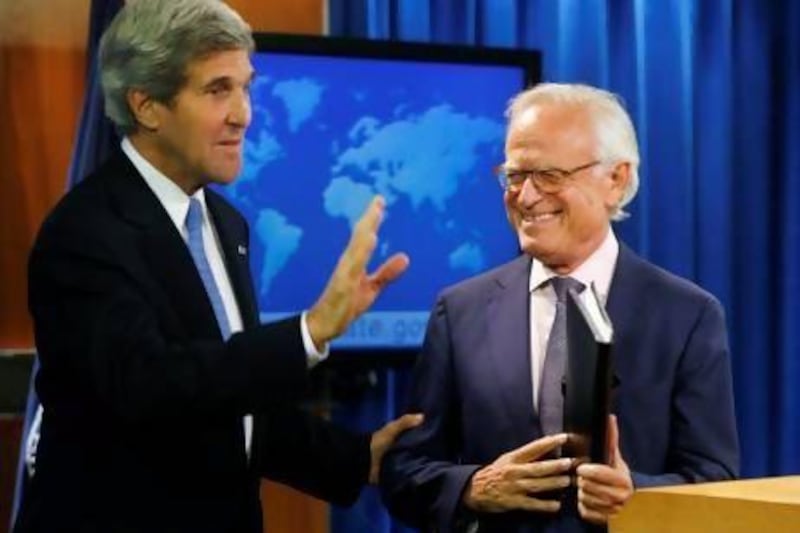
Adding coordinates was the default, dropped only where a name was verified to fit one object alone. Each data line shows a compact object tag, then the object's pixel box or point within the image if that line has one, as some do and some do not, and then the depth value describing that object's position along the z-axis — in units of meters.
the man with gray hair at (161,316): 2.77
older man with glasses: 3.04
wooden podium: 2.17
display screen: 3.98
